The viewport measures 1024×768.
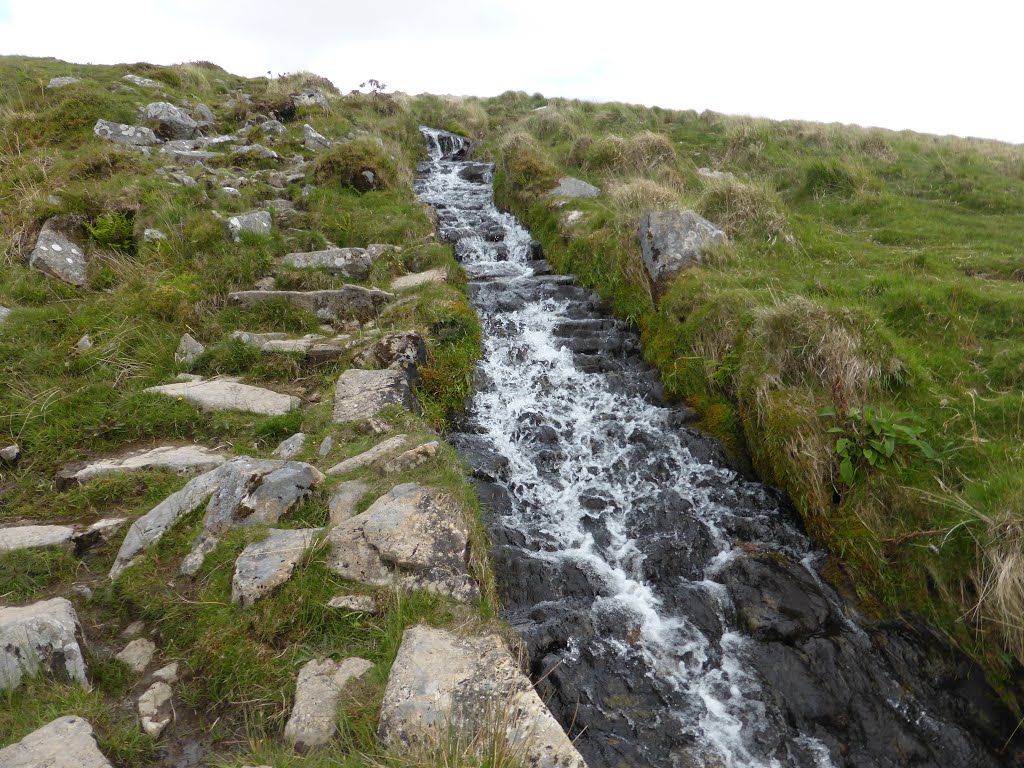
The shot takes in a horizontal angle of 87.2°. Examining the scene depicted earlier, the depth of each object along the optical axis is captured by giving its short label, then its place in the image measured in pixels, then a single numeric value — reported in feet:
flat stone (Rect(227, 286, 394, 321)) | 25.49
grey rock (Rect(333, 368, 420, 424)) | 19.19
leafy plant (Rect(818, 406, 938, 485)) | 15.88
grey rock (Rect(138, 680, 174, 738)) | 10.13
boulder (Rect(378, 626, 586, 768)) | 9.13
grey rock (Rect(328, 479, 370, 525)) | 14.30
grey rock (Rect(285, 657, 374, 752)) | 9.70
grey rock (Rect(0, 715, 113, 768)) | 8.65
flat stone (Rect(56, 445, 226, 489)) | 16.38
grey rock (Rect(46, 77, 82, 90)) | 44.25
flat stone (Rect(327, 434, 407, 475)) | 16.16
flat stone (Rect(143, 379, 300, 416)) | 19.58
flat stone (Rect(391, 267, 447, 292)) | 29.14
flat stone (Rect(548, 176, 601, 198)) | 41.29
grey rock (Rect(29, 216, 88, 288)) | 25.76
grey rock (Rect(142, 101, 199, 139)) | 43.21
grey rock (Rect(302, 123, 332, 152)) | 46.47
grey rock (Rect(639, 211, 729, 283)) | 27.96
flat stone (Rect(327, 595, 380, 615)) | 11.96
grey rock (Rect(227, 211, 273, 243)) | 28.94
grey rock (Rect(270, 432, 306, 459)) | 17.40
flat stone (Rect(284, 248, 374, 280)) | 28.19
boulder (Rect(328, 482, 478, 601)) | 12.77
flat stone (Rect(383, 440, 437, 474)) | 15.92
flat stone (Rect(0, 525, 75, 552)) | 13.70
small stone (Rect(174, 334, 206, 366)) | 22.25
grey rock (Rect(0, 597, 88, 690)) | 10.27
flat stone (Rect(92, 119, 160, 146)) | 38.47
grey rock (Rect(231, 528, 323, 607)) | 12.06
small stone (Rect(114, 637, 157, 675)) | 11.37
